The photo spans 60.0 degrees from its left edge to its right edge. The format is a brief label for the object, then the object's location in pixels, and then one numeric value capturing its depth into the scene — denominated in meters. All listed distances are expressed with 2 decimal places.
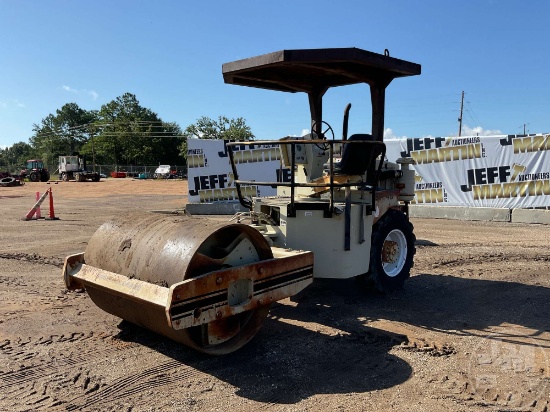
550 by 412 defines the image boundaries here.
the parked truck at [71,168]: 47.88
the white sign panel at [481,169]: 14.36
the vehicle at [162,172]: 57.69
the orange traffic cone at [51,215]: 14.89
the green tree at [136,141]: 76.38
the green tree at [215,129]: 69.81
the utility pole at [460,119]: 51.28
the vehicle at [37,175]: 46.69
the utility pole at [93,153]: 74.69
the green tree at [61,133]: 95.44
